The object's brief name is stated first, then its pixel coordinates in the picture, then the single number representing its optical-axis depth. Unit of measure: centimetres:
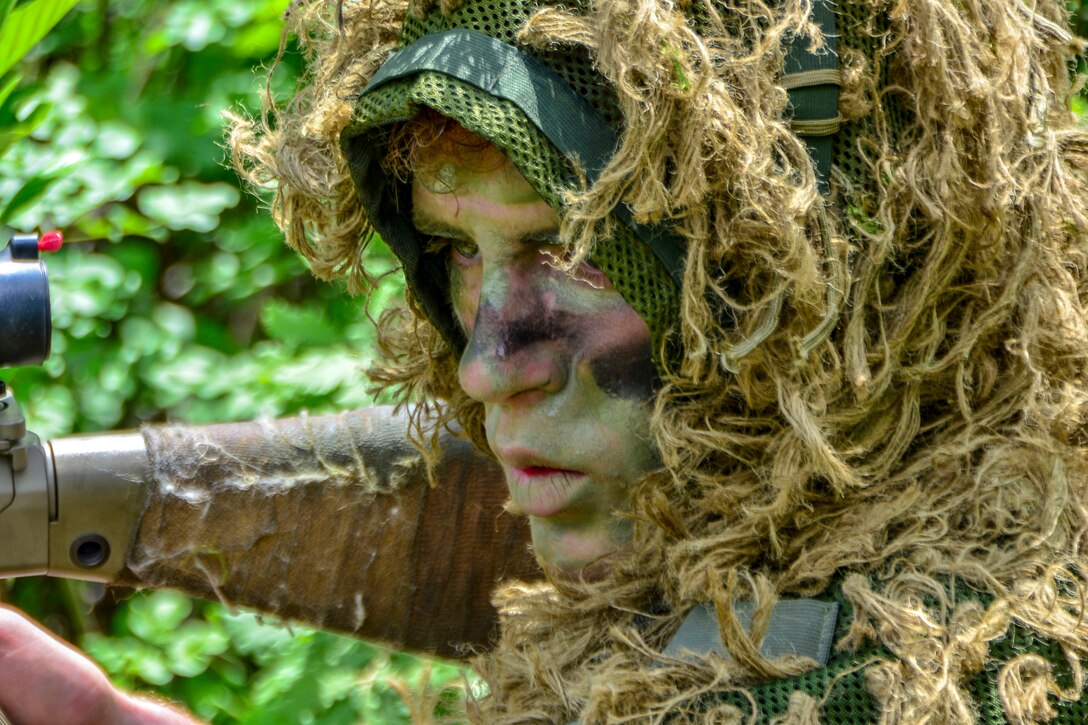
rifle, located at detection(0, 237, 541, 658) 451
